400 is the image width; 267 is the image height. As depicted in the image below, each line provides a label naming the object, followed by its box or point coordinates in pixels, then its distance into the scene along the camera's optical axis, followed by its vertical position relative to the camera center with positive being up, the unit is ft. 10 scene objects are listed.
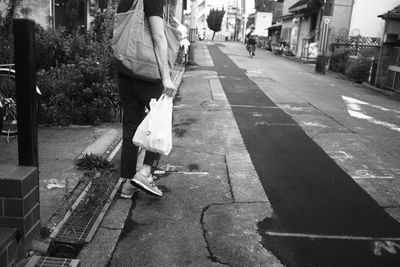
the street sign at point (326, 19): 80.02 +2.58
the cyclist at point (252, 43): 96.94 -2.76
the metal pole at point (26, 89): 9.55 -1.54
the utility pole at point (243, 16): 253.24 +7.48
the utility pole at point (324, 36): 72.18 -0.39
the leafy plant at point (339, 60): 70.38 -3.85
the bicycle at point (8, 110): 17.06 -3.73
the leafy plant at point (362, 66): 59.06 -3.77
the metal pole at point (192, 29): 70.68 -0.50
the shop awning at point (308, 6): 108.66 +6.42
